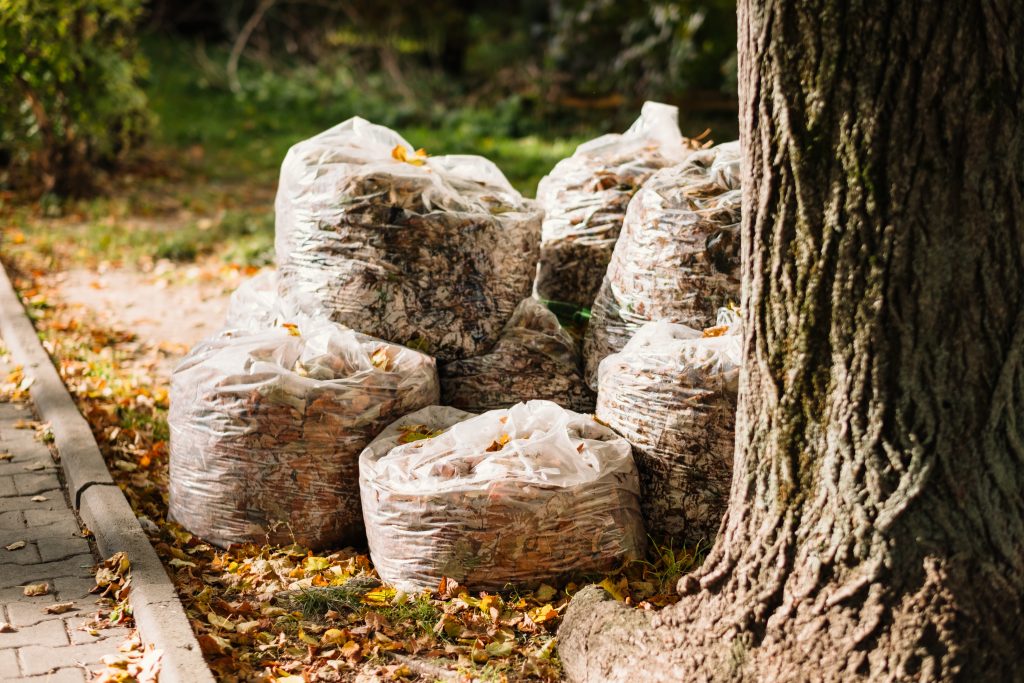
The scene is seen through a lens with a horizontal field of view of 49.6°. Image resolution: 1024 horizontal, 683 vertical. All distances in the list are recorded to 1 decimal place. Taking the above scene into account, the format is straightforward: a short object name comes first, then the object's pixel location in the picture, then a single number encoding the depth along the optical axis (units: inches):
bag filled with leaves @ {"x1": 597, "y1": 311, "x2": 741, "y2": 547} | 141.8
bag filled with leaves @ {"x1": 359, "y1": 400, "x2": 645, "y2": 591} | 134.0
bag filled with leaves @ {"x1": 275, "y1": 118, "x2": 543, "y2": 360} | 158.4
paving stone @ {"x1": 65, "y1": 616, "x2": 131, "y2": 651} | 128.3
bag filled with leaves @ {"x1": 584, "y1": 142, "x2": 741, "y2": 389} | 154.7
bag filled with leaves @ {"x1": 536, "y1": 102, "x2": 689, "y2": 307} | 180.1
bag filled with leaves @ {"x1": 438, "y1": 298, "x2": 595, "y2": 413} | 166.1
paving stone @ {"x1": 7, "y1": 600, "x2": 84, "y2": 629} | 131.5
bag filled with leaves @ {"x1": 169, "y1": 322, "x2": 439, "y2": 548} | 146.1
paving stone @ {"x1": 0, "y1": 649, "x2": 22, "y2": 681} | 120.3
